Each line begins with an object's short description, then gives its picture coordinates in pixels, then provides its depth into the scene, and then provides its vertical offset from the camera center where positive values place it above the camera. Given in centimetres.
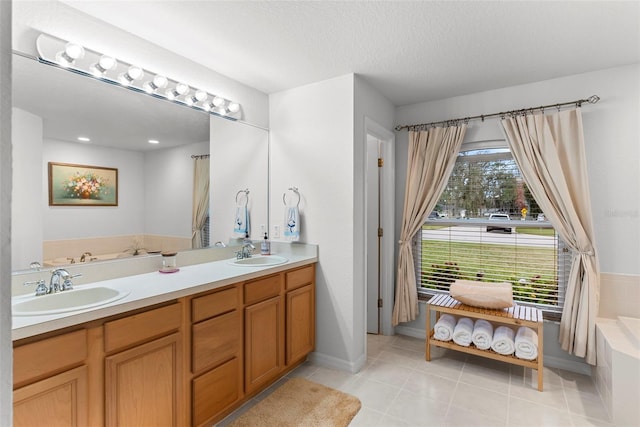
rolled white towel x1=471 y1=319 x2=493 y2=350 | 262 -99
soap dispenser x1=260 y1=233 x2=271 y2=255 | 304 -32
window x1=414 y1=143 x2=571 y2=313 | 287 -24
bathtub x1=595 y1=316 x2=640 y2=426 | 201 -103
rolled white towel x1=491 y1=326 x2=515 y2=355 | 254 -102
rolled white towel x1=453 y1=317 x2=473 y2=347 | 270 -100
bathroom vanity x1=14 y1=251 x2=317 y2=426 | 131 -70
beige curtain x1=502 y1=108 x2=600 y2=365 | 253 +11
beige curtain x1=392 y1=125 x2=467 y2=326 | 317 +25
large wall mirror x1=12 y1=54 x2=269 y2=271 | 172 +33
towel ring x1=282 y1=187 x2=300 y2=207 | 296 +17
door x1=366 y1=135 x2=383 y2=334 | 355 -28
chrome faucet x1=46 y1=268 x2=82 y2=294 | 167 -36
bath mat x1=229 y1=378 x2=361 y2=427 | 206 -131
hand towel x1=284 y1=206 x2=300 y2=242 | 288 -10
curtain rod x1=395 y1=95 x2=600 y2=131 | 261 +88
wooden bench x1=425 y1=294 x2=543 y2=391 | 245 -82
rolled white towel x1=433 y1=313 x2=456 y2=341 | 279 -99
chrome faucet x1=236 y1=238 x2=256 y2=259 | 282 -33
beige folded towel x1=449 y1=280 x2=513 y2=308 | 262 -67
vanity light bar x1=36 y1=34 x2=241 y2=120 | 175 +85
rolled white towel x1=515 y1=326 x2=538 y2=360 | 247 -101
